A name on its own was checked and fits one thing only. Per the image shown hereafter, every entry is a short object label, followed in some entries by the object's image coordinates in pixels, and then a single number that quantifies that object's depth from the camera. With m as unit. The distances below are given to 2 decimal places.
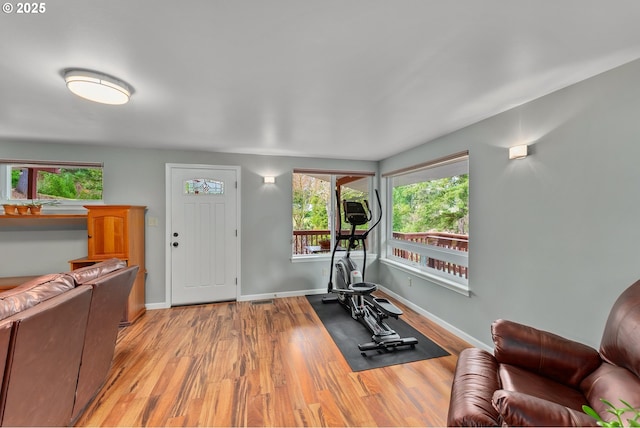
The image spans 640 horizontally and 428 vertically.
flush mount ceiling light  1.70
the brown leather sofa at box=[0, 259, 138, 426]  1.18
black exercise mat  2.50
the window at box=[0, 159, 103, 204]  3.44
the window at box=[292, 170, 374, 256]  4.54
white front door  3.92
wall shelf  3.22
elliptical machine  2.73
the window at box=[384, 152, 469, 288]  3.07
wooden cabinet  3.28
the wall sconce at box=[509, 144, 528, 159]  2.21
